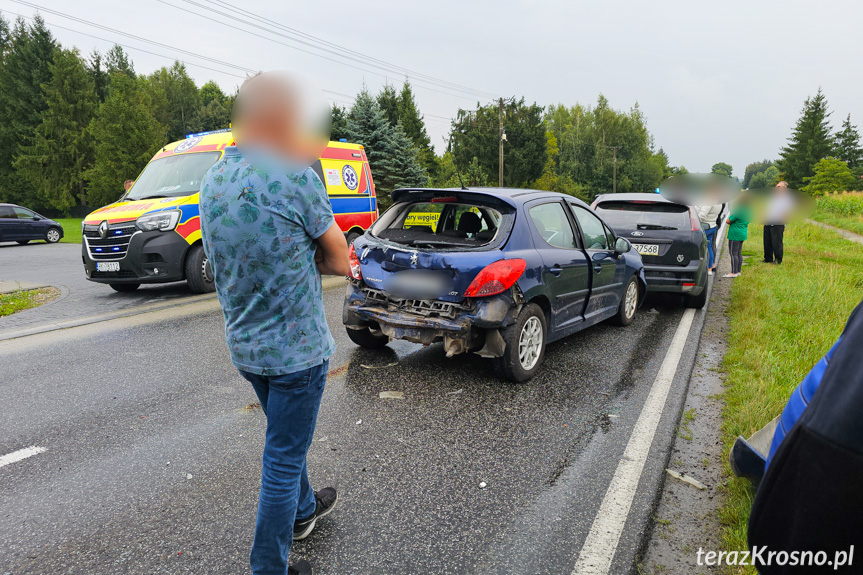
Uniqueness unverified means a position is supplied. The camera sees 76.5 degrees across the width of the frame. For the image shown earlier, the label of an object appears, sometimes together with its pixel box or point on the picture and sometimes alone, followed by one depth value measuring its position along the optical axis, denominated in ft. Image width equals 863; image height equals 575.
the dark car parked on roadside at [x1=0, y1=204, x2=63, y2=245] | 66.39
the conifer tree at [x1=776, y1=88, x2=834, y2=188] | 194.39
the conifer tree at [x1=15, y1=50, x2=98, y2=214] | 149.18
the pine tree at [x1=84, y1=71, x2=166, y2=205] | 137.39
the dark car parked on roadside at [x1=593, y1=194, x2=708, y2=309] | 25.18
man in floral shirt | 6.47
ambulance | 28.04
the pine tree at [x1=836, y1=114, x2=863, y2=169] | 196.13
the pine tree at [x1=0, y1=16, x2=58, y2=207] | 154.71
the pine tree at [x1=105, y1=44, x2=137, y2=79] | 226.79
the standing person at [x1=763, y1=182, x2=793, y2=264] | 22.07
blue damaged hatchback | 14.82
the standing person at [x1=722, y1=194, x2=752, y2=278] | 34.53
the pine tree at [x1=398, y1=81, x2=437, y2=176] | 166.40
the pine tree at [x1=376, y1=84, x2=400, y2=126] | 151.53
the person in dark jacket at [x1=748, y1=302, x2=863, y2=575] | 2.50
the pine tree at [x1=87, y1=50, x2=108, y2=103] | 183.21
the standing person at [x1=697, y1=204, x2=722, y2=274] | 33.17
